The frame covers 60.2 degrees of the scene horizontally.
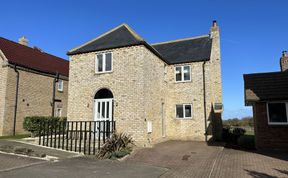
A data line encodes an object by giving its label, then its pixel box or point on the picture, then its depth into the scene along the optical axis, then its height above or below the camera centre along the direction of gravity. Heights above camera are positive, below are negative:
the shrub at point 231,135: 20.37 -1.44
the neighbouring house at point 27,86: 20.55 +3.03
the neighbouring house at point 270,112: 13.59 +0.34
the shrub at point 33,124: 17.52 -0.40
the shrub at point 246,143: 15.89 -1.76
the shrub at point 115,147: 11.84 -1.48
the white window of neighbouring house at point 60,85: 26.48 +3.57
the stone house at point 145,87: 15.52 +2.20
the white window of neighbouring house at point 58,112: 25.91 +0.66
